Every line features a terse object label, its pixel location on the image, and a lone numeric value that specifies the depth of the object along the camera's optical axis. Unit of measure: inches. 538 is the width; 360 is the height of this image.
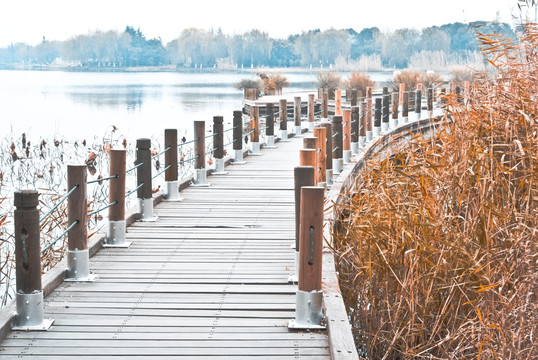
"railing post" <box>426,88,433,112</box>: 922.5
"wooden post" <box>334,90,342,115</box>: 824.8
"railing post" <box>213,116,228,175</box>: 462.9
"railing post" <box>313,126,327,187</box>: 395.2
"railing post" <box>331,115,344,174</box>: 477.1
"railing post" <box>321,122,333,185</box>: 442.0
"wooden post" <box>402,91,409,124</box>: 936.9
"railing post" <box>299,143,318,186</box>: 265.9
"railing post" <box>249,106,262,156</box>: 599.2
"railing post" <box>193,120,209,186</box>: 432.5
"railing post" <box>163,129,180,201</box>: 376.8
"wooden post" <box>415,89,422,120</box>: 913.5
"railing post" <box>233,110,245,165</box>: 538.0
